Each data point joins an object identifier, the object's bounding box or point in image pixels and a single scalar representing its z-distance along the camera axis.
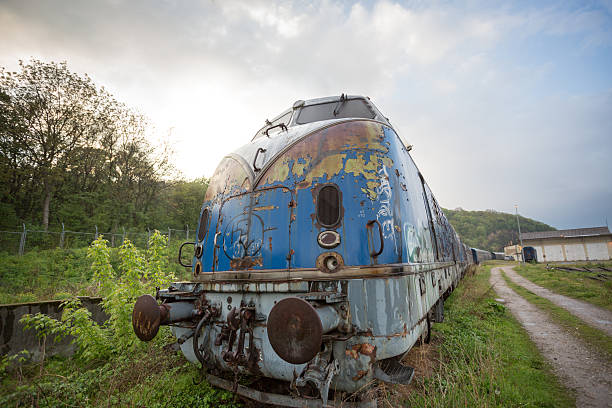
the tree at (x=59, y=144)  16.28
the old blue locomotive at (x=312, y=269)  2.19
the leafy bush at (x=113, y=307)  4.46
